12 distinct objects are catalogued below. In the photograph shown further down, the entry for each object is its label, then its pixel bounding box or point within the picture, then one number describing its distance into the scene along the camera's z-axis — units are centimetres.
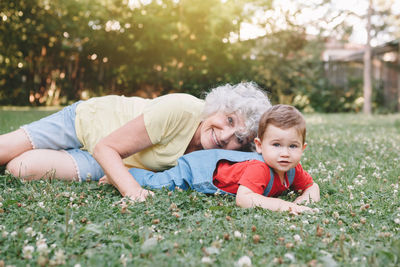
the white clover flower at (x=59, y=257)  86
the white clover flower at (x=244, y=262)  85
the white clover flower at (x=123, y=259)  86
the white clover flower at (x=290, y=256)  88
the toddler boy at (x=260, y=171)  123
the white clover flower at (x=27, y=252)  88
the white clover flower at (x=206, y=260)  85
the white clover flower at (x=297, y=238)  97
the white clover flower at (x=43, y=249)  88
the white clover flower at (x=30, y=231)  98
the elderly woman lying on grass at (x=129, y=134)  138
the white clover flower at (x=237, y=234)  98
